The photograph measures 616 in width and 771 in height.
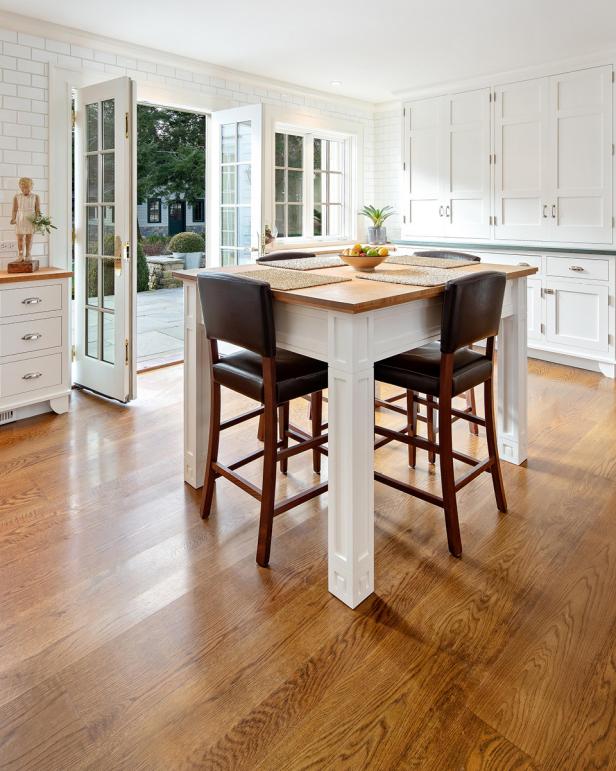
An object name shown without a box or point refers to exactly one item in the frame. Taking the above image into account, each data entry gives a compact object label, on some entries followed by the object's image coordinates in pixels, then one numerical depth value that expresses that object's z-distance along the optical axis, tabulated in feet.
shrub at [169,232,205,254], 33.94
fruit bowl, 8.48
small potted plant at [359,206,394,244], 20.17
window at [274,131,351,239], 18.07
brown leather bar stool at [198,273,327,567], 6.72
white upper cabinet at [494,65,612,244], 15.29
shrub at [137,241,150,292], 30.18
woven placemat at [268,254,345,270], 8.98
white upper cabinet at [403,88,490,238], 17.70
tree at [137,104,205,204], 34.81
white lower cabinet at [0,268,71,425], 11.74
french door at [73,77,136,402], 12.64
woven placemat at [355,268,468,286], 7.30
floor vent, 12.01
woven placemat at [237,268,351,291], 7.00
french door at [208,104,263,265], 15.88
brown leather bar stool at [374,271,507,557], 6.90
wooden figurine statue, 12.16
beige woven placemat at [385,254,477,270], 9.24
